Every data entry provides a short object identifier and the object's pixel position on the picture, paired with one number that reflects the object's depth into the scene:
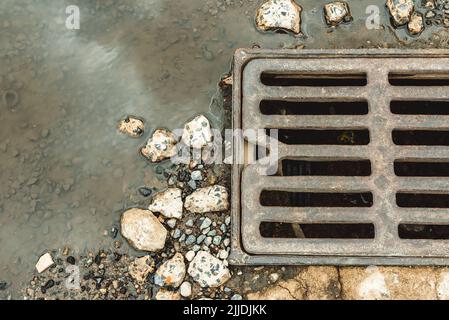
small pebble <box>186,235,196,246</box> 2.13
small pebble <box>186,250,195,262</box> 2.12
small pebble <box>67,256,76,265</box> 2.15
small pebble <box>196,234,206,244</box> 2.13
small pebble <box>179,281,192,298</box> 2.09
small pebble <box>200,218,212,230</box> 2.15
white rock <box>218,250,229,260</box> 2.11
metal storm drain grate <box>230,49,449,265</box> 2.04
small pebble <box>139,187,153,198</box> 2.20
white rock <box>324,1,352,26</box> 2.31
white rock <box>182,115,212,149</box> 2.21
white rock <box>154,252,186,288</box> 2.09
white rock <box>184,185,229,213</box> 2.15
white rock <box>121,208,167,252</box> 2.11
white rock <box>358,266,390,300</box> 2.04
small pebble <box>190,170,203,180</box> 2.19
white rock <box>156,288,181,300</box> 2.09
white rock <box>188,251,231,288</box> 2.08
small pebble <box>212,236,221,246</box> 2.13
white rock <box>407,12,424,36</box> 2.29
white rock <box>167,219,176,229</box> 2.15
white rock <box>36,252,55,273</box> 2.15
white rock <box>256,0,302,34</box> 2.30
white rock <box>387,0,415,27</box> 2.29
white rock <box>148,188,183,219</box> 2.15
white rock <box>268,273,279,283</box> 2.09
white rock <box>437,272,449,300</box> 2.04
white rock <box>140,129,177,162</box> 2.21
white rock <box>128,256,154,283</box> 2.11
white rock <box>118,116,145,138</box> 2.25
